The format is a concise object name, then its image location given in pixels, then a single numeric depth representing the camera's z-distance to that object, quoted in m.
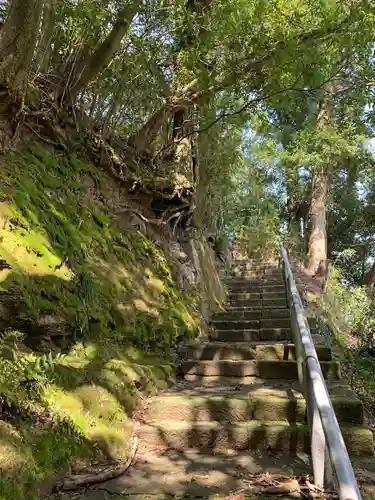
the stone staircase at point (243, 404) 3.37
